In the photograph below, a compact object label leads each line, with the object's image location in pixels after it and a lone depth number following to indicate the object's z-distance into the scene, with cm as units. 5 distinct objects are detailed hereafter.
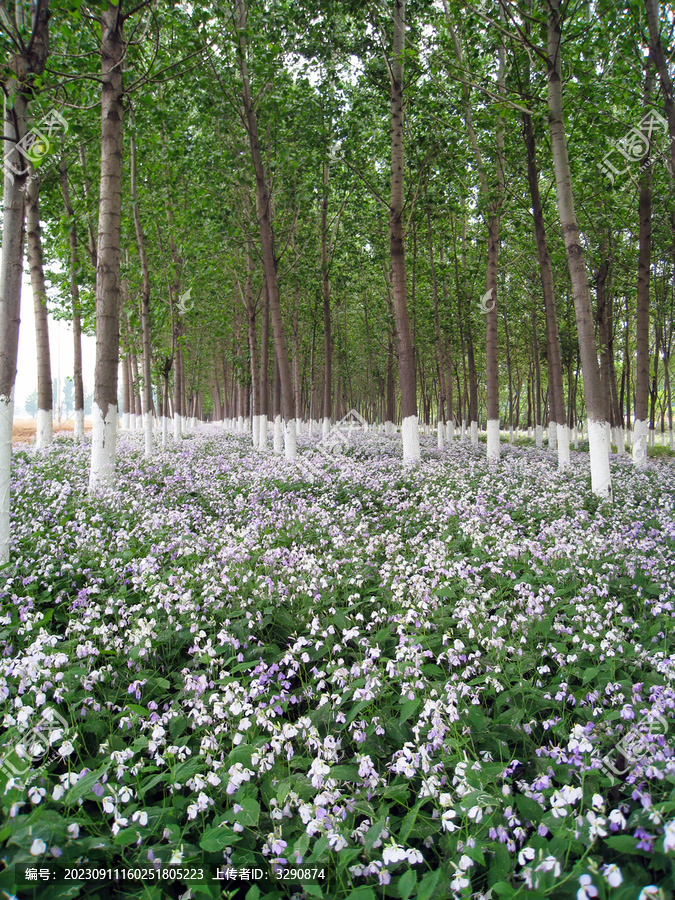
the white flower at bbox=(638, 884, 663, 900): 146
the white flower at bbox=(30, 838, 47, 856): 168
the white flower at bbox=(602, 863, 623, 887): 150
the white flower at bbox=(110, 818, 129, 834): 192
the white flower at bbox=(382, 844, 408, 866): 171
